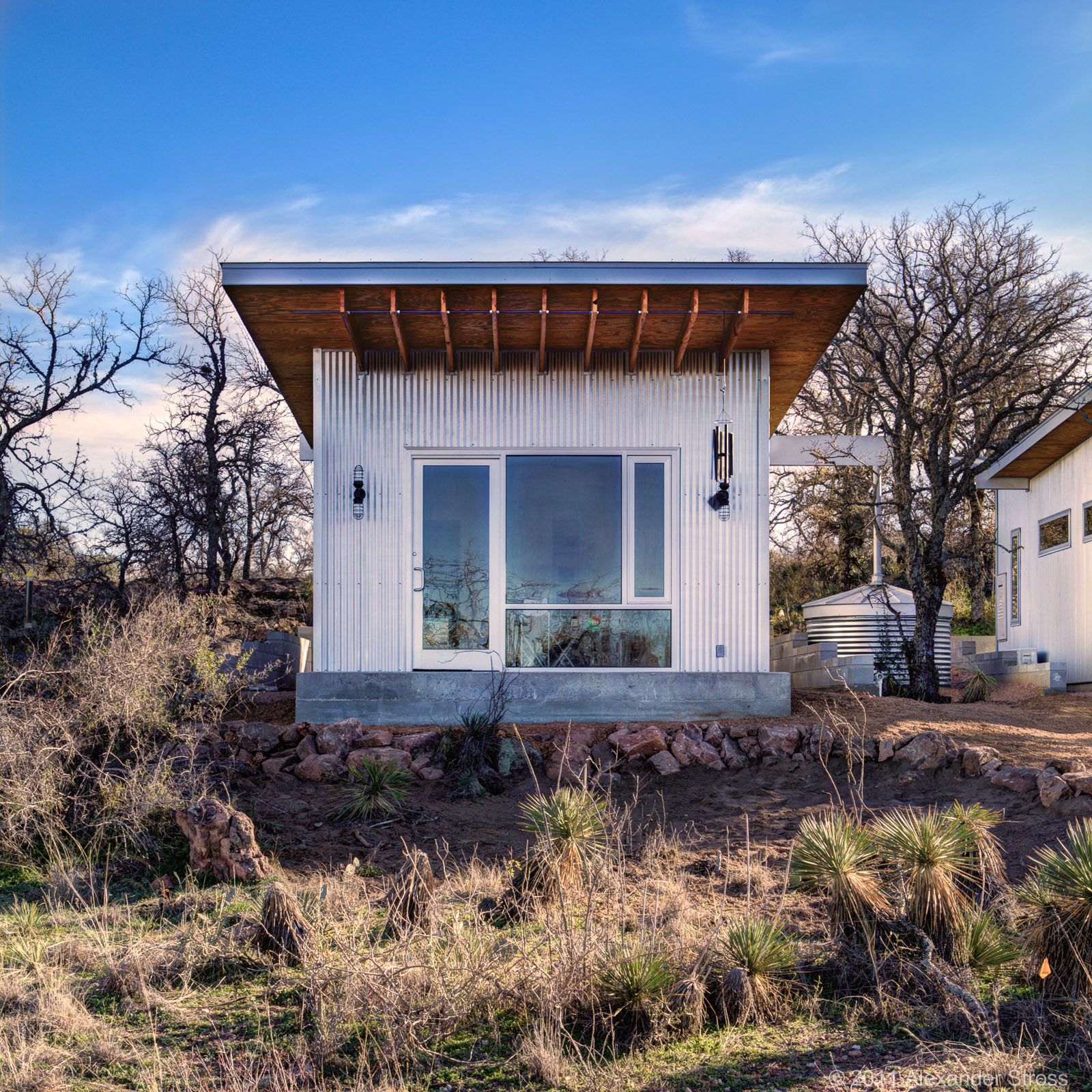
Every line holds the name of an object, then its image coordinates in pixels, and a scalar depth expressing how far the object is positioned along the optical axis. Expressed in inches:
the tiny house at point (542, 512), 330.3
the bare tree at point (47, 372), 439.1
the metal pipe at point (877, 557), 448.7
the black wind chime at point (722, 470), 334.0
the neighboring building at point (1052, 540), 504.1
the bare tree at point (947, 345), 436.1
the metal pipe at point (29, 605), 369.4
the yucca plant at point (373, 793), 256.8
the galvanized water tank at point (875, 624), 458.3
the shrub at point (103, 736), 222.2
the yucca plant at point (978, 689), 447.8
